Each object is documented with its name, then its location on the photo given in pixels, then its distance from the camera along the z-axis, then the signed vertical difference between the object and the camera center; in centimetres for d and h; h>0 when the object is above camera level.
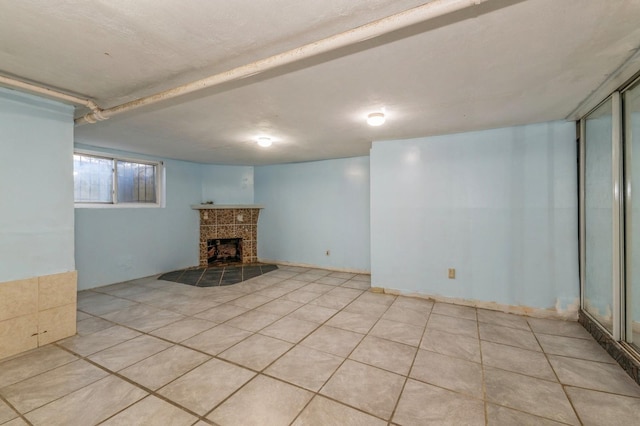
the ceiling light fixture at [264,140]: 361 +100
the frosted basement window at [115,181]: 413 +56
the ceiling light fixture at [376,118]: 273 +98
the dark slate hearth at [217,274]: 448 -115
